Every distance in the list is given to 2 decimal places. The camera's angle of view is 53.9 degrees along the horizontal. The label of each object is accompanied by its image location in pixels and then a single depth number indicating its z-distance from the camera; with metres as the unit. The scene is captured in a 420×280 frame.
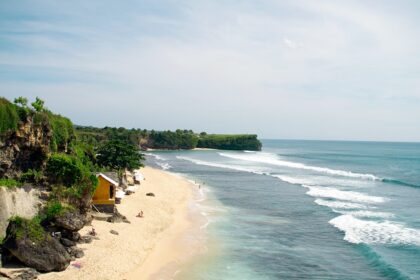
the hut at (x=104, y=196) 31.31
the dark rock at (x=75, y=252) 22.81
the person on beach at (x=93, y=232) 26.20
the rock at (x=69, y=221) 23.55
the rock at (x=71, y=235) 23.92
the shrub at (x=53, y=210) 24.22
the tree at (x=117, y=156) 46.34
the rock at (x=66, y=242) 23.24
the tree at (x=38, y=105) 28.88
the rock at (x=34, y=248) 20.61
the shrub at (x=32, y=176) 26.56
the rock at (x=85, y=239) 24.85
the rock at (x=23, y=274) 19.34
